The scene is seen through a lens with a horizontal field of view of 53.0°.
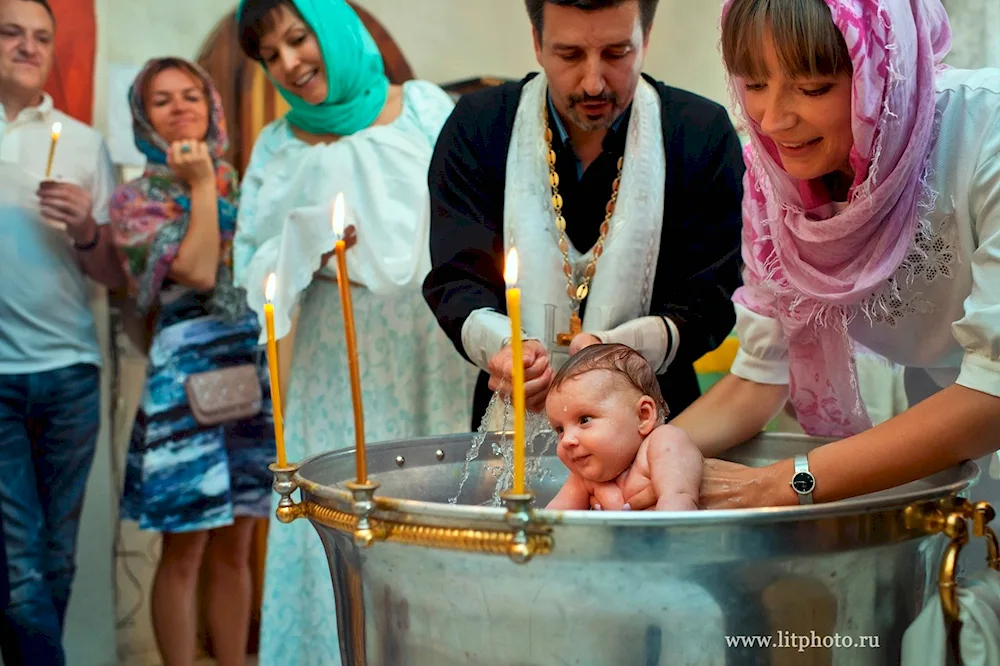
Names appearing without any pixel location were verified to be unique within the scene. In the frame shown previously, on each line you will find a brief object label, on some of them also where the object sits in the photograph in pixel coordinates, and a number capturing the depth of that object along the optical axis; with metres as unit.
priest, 1.53
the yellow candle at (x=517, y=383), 0.74
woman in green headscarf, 2.02
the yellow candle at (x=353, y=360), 0.82
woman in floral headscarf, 2.27
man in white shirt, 2.25
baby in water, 1.18
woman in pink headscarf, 1.01
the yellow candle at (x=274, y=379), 0.93
